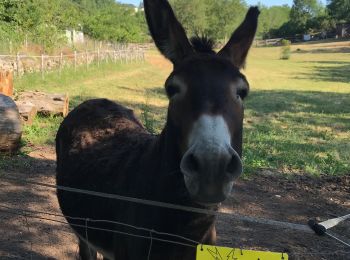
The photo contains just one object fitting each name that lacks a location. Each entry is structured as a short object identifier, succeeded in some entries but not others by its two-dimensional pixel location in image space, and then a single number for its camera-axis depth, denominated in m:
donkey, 1.91
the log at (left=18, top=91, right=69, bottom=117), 10.64
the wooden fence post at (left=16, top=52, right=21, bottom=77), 19.92
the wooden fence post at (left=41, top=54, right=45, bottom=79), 21.78
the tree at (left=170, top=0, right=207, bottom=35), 35.32
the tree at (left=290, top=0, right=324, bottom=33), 94.12
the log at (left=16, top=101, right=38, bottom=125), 9.62
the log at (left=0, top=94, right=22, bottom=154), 7.47
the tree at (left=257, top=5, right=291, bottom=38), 98.75
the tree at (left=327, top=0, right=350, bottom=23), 83.00
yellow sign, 2.20
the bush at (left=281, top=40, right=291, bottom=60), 54.22
